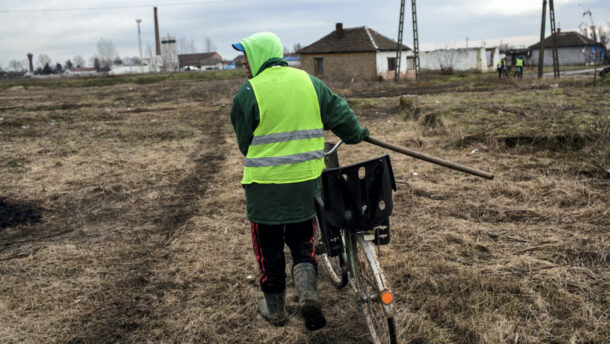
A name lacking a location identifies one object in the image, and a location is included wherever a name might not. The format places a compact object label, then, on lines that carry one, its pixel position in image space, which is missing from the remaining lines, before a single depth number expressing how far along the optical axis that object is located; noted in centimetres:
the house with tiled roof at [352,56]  3503
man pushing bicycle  261
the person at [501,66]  2954
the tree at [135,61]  11992
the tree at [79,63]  13250
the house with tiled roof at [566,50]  5322
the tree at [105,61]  10538
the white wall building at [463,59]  4288
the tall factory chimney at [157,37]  8669
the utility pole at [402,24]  2908
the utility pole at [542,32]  2398
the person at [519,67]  2764
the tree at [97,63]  9944
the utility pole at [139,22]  7831
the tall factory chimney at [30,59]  10445
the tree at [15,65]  13062
